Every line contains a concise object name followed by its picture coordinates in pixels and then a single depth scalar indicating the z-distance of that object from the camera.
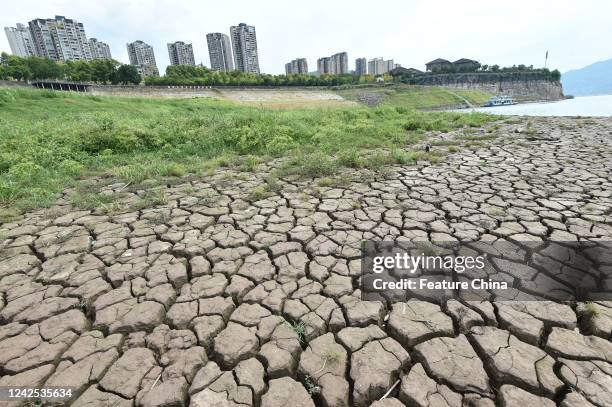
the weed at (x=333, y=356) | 1.87
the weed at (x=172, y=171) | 5.49
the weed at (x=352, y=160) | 5.80
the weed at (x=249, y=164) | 5.84
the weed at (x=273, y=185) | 4.69
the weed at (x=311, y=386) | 1.71
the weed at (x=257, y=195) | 4.36
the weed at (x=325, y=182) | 4.85
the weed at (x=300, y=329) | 2.04
